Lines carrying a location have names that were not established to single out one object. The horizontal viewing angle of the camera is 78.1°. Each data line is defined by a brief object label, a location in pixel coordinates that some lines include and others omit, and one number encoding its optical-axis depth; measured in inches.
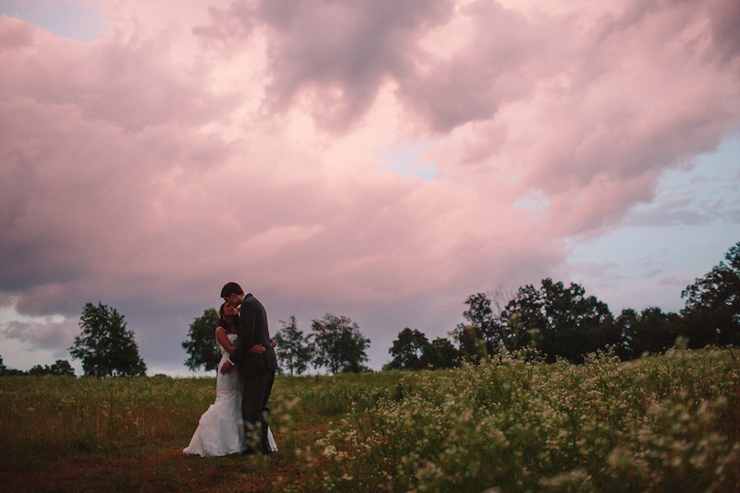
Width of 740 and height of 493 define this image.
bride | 329.7
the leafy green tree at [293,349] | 3567.9
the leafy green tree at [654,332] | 2316.7
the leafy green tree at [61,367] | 3668.8
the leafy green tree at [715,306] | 2132.4
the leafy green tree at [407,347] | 3427.7
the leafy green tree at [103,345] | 2450.8
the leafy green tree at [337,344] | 3614.9
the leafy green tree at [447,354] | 2597.2
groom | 325.7
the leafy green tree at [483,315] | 2918.3
